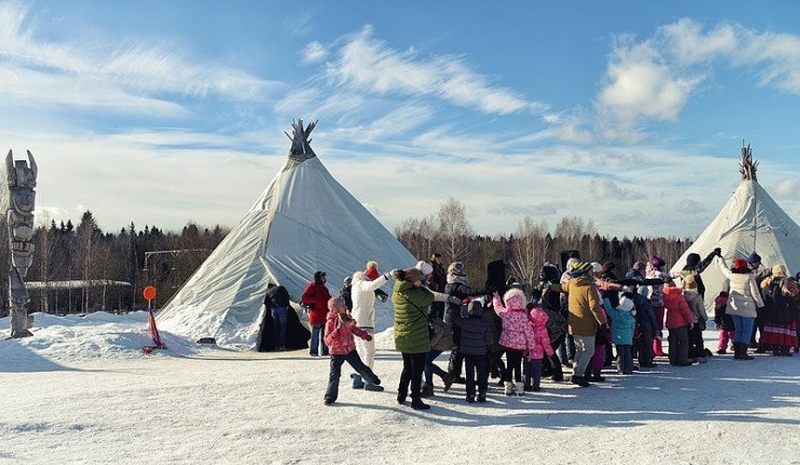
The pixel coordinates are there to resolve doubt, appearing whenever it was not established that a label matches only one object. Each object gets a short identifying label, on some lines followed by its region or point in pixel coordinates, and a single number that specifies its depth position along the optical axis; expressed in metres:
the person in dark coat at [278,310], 13.05
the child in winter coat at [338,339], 6.73
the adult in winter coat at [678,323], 8.80
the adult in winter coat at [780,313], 9.56
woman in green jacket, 6.51
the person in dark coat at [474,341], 6.64
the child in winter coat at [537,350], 7.30
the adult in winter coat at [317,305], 11.01
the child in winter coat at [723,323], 9.82
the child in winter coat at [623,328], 8.17
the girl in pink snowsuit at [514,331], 7.17
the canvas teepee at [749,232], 20.77
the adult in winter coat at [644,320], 8.70
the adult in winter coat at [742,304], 9.20
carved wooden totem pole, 12.91
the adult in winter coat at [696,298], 9.20
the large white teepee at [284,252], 14.95
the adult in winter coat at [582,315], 7.33
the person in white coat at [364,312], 7.64
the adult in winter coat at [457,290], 6.98
